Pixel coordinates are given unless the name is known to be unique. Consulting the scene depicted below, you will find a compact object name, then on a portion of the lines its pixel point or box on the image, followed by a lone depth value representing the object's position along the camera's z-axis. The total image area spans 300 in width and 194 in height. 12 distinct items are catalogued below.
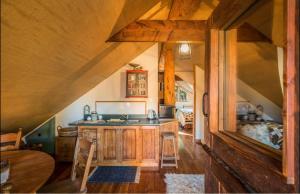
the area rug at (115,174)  2.05
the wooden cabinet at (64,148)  2.52
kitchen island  2.39
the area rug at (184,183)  1.82
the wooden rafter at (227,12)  0.88
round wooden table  0.81
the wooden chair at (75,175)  1.15
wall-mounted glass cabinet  2.82
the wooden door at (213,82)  1.15
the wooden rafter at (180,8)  1.77
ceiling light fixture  2.24
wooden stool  2.45
